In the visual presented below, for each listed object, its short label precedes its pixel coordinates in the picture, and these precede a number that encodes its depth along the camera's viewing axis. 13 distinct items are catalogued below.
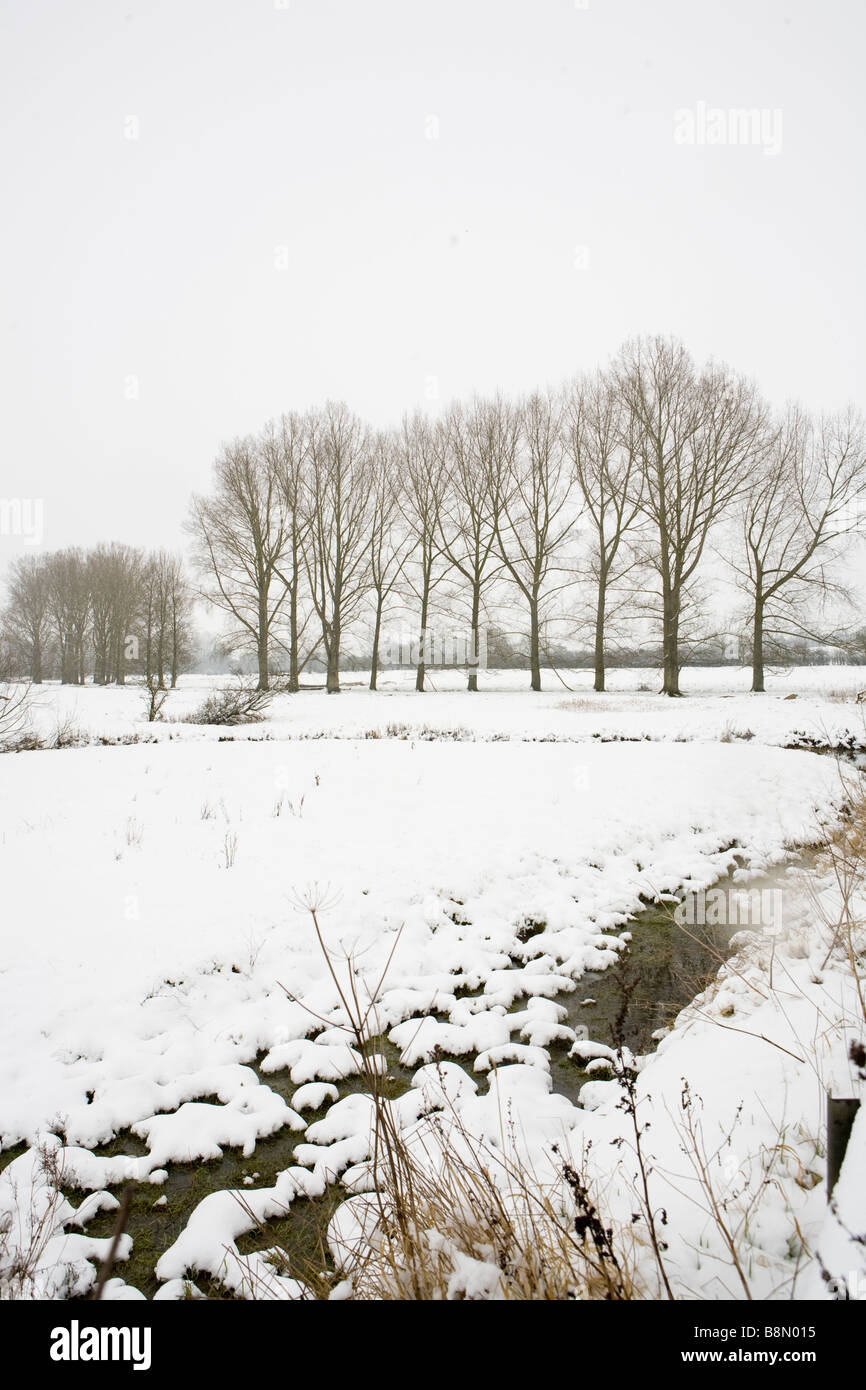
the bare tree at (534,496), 25.78
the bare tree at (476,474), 26.28
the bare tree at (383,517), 28.27
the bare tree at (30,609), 47.56
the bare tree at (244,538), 28.17
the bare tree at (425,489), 27.53
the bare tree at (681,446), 22.56
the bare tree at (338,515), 28.12
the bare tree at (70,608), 46.50
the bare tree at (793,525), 23.27
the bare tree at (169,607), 26.48
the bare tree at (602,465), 23.91
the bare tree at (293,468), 27.97
